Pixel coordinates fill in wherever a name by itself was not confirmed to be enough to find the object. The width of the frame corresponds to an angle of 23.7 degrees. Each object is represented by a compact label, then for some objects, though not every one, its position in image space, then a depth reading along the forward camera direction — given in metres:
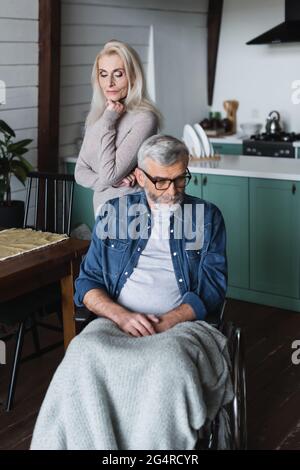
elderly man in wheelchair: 2.21
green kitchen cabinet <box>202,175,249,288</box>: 4.59
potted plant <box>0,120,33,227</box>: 4.39
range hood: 6.25
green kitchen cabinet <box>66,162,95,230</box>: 5.27
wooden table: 2.89
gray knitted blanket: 2.20
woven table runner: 3.11
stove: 6.19
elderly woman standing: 3.24
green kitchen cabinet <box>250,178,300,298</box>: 4.43
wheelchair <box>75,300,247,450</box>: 2.43
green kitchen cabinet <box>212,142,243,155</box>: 6.58
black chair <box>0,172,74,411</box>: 3.18
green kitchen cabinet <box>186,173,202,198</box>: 4.77
